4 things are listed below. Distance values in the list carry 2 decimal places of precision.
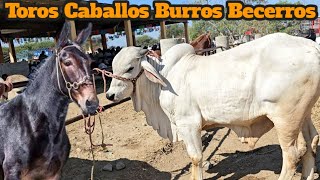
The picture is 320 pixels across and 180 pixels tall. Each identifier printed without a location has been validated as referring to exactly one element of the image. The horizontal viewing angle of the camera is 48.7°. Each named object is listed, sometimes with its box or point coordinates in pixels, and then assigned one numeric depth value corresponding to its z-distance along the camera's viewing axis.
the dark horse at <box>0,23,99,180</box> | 2.37
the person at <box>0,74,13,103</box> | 3.50
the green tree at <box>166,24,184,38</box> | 72.95
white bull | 3.13
